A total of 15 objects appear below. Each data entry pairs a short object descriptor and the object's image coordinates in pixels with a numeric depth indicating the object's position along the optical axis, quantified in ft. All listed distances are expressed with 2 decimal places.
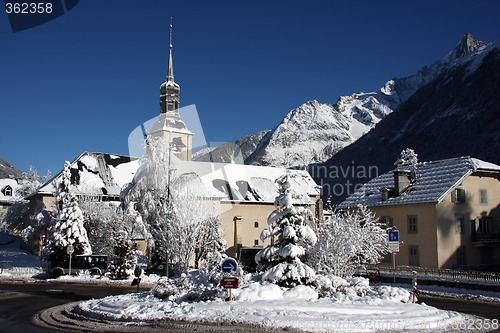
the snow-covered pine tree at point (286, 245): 64.03
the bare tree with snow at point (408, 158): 201.33
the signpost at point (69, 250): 120.06
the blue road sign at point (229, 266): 57.88
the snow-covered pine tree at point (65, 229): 129.90
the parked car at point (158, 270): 125.84
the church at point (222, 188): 173.88
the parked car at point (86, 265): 124.98
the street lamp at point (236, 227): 178.81
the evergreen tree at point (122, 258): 117.08
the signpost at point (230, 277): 56.34
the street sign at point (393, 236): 69.62
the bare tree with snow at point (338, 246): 84.28
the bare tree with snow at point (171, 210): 121.60
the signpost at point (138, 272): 78.54
